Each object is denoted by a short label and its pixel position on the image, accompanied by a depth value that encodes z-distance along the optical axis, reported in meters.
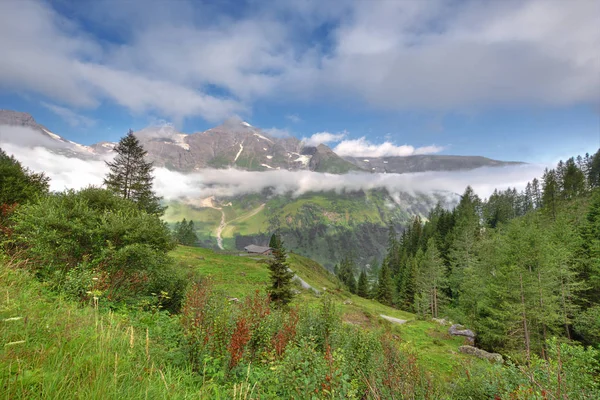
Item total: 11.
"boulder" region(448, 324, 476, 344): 29.89
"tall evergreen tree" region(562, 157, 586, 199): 85.38
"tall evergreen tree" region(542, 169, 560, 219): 84.75
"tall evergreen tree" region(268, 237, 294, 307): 24.00
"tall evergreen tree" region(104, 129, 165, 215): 38.97
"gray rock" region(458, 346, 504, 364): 22.64
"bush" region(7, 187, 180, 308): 11.06
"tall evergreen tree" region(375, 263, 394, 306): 78.06
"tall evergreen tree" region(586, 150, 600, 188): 98.62
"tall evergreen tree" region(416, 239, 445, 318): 54.09
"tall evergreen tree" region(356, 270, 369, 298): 84.31
